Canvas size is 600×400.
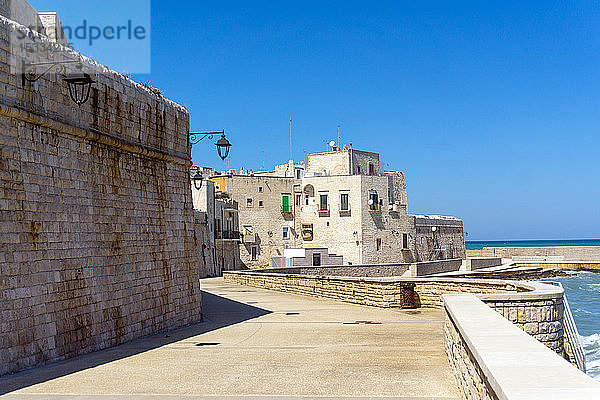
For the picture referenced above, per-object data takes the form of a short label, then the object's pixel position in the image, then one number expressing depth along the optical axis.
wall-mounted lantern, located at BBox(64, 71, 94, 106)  12.60
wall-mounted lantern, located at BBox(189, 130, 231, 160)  17.61
